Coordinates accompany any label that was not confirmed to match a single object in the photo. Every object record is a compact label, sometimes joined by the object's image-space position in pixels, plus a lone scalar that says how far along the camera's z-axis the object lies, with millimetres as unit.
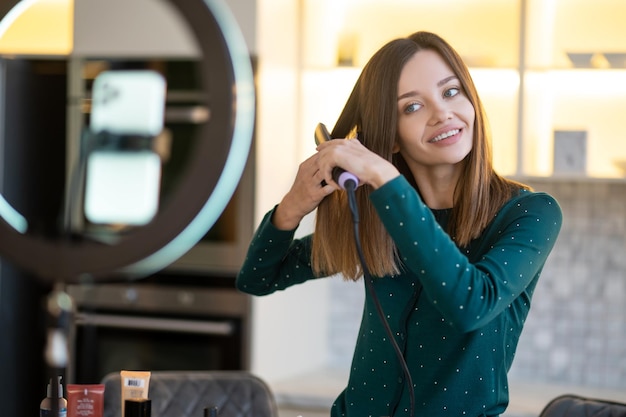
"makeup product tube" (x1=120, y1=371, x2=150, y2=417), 1853
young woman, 1909
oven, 3451
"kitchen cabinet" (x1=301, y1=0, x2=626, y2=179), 3382
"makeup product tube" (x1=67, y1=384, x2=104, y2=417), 1887
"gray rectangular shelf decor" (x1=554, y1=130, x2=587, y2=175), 3379
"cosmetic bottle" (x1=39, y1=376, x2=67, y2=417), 1794
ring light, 1353
